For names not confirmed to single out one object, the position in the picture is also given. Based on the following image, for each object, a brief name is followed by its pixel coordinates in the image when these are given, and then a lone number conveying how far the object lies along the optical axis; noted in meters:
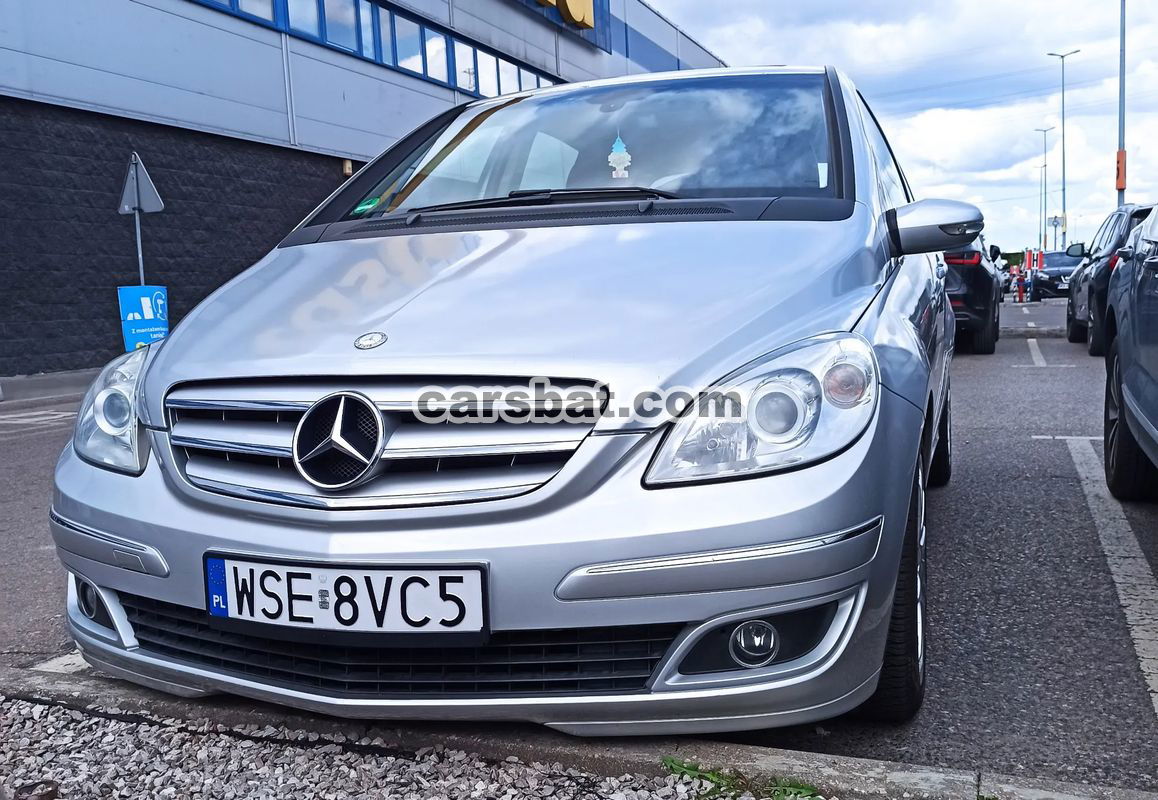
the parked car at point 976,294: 9.61
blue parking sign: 11.10
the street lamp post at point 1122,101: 31.67
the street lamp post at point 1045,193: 67.19
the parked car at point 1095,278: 9.54
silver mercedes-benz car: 1.67
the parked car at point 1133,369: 3.17
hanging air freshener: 2.78
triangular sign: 10.34
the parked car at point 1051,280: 26.39
